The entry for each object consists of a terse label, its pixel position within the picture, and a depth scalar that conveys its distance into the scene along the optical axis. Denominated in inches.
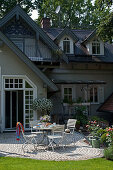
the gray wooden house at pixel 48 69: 507.2
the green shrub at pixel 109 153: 305.6
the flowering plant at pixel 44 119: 400.8
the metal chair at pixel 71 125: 419.5
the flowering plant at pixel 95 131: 375.3
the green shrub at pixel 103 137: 358.6
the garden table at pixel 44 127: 356.2
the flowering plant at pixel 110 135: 322.0
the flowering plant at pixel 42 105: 497.8
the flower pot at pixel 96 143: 368.2
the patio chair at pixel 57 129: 347.1
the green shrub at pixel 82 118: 563.8
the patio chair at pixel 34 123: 397.4
